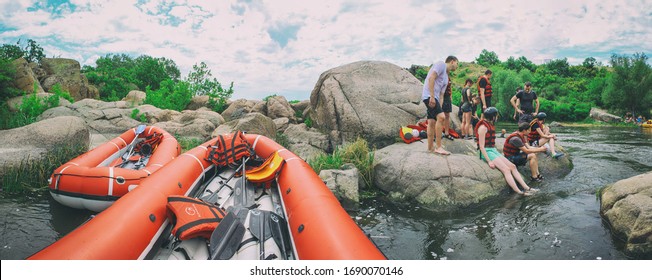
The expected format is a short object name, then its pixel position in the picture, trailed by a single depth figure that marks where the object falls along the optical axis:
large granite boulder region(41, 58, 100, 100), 17.38
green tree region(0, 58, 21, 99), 9.80
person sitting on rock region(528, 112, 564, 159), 6.72
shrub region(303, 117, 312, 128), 9.95
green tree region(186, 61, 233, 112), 15.85
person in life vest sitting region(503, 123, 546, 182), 5.97
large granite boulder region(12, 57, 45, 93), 11.53
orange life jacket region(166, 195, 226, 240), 2.61
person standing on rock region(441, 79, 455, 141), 5.99
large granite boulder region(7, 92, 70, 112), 9.35
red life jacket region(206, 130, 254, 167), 4.95
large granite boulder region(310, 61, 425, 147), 7.87
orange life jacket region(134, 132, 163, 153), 6.54
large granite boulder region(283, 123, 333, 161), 8.35
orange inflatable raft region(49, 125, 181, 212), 4.33
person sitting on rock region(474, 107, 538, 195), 5.35
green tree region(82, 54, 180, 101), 21.98
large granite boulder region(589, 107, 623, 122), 21.02
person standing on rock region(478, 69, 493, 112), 7.56
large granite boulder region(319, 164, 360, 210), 5.13
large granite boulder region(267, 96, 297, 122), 12.49
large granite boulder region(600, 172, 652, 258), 3.16
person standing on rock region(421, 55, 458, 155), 5.42
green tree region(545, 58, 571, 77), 41.19
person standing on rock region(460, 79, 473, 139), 7.62
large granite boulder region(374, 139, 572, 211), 4.94
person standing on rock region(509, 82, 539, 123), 7.82
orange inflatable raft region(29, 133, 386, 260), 2.28
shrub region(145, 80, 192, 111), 15.37
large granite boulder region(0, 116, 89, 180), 5.55
